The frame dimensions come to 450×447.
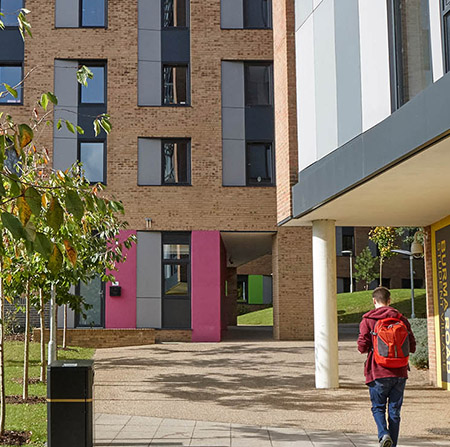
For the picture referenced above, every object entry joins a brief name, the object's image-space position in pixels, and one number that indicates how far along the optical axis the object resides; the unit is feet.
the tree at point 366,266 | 168.14
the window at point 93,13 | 89.25
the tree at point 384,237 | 106.42
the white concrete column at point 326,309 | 46.47
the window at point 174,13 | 89.86
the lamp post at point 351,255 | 174.13
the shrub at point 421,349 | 55.36
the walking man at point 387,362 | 26.00
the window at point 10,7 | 90.74
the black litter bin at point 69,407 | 25.13
